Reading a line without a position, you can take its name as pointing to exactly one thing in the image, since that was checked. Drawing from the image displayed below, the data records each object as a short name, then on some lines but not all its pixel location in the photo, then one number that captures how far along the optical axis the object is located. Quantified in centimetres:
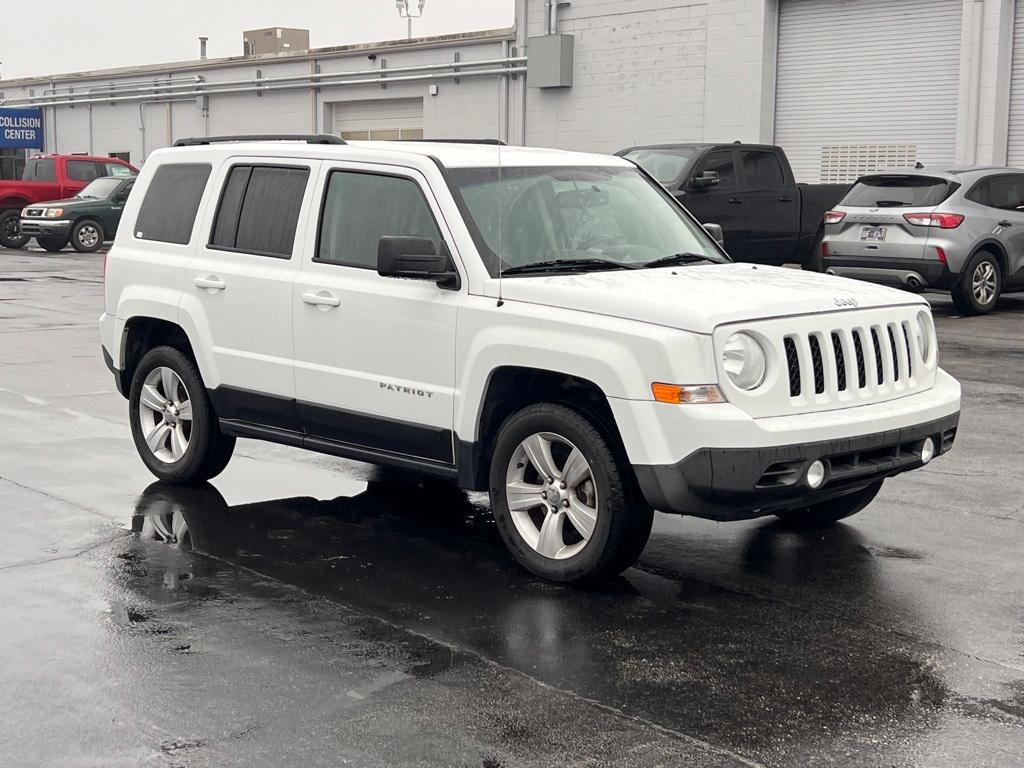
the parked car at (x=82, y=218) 3105
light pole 5131
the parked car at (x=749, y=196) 1869
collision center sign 5156
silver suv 1700
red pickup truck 3319
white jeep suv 553
